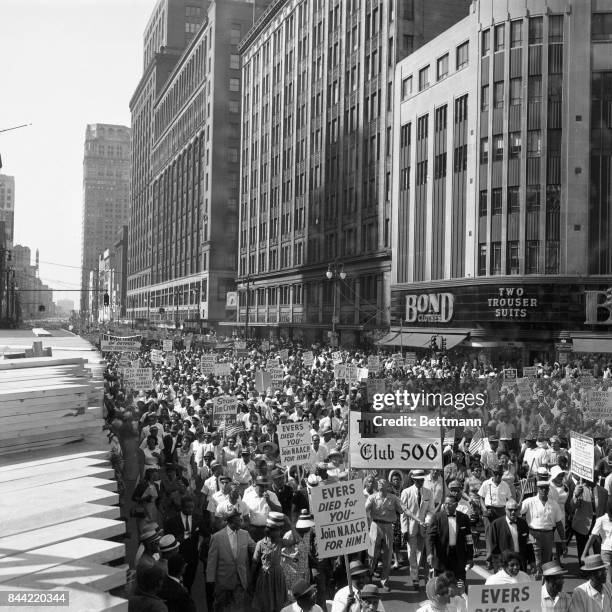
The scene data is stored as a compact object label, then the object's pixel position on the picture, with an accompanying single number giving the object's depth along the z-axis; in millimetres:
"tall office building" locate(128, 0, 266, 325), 102688
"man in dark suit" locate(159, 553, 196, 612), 7113
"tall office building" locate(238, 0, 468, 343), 58344
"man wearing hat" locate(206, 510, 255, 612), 8984
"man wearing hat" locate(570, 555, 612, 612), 7633
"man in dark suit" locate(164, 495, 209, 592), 10203
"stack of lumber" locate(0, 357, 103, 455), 9727
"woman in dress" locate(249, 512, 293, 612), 8430
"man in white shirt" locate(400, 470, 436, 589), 11102
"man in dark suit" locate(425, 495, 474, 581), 10469
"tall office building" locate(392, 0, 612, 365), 43406
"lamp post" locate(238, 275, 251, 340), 92319
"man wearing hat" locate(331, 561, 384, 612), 7441
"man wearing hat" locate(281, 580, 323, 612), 7016
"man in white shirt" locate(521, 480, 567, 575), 10953
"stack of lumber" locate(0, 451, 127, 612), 5836
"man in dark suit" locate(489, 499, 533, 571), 10852
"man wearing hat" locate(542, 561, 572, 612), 7699
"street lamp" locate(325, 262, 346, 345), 60194
